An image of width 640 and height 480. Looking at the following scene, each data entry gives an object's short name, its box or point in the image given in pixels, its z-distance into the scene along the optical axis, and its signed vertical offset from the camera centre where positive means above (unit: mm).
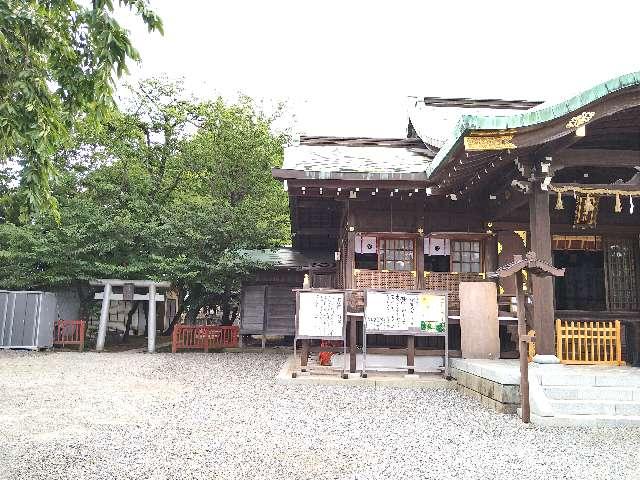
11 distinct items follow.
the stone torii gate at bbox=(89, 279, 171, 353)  17156 +212
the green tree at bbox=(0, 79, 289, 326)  16766 +3208
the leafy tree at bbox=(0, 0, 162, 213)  3770 +1876
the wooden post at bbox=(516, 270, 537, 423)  6609 -744
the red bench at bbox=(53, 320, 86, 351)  17094 -1050
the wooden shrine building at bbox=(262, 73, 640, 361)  7383 +2260
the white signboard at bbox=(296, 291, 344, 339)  9586 -125
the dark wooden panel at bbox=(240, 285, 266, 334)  18141 -128
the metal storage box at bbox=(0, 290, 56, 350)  16359 -608
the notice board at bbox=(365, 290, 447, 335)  9625 -54
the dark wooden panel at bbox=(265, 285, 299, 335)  18250 -145
